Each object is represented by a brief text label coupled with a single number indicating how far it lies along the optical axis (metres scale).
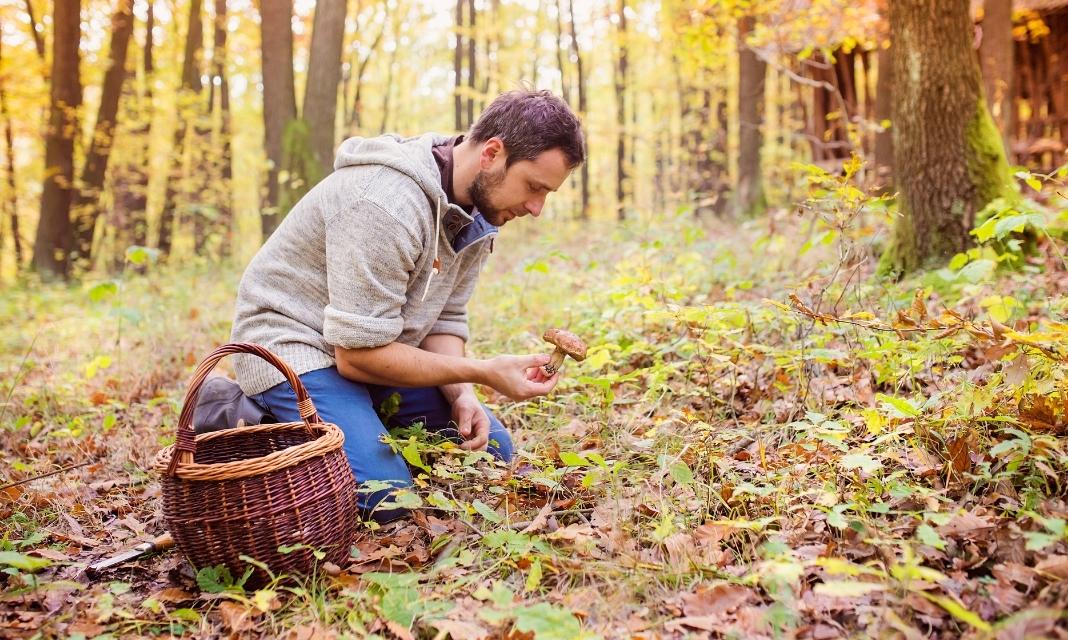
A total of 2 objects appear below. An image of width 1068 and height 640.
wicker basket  2.19
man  2.71
